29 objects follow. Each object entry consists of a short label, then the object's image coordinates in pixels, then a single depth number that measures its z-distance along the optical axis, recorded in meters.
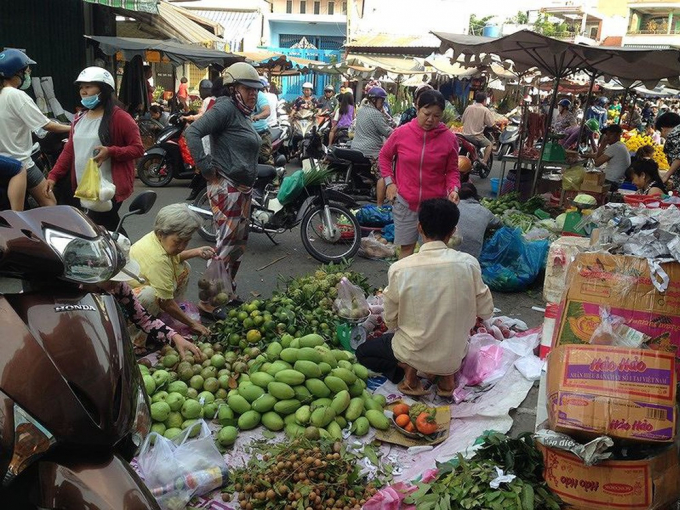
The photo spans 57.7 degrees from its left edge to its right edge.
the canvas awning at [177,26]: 12.84
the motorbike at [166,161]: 9.98
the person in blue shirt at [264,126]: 9.34
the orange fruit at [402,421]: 3.55
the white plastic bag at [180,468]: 2.82
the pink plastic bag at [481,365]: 4.15
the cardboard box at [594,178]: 8.44
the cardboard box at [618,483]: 2.75
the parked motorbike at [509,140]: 12.92
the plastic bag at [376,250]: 7.11
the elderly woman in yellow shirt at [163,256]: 4.06
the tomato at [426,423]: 3.50
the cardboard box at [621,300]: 3.33
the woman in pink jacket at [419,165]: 5.17
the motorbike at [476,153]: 11.32
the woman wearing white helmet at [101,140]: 4.77
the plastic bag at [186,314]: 4.42
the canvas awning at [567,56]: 7.75
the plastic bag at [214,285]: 5.00
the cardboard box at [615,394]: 2.77
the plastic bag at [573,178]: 8.55
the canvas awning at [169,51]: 10.62
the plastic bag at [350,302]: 4.52
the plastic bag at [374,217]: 7.92
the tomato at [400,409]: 3.63
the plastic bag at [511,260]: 6.26
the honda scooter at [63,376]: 1.68
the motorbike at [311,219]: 6.76
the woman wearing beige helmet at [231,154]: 4.68
